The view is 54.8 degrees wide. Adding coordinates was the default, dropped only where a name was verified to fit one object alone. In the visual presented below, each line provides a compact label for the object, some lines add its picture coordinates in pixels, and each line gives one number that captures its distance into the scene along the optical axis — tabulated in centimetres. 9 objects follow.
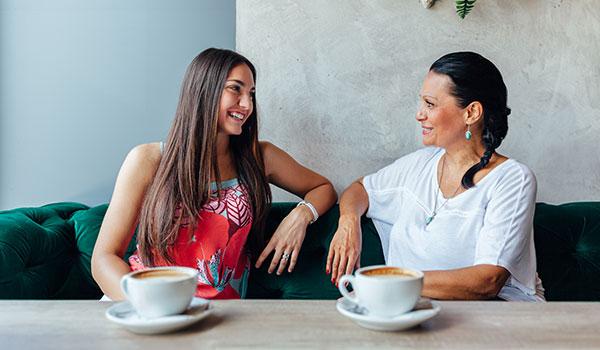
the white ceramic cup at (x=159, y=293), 82
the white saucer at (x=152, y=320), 81
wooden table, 78
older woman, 142
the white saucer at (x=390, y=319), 82
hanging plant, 188
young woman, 150
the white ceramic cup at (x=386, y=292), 83
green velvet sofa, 163
